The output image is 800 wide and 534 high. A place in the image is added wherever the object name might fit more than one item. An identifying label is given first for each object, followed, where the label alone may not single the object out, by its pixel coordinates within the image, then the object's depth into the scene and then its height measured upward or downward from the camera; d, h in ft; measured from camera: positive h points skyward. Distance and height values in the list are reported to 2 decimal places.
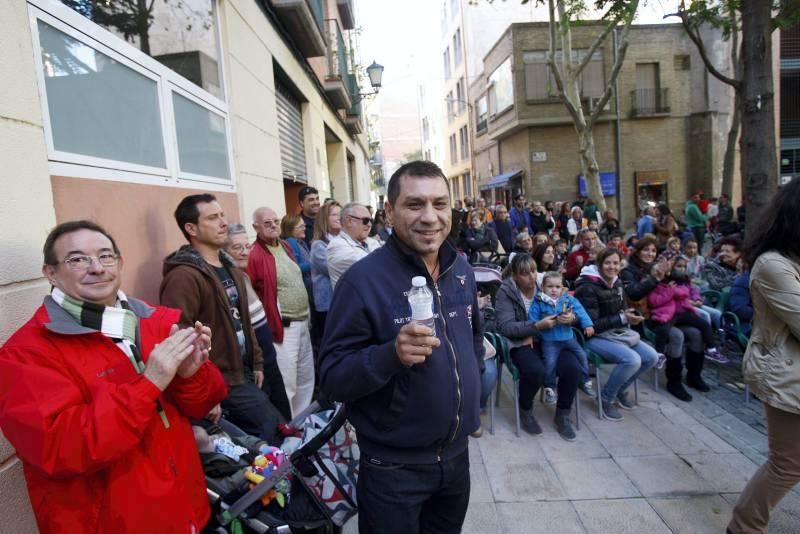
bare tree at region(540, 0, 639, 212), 46.05 +11.93
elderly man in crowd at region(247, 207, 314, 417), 12.26 -1.91
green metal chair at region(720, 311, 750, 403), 15.53 -4.52
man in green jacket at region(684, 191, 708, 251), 40.73 -1.68
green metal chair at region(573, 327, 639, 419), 14.16 -4.58
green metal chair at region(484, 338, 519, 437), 13.65 -4.17
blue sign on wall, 73.15 +3.67
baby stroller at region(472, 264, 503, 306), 20.57 -2.79
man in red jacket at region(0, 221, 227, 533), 4.60 -1.60
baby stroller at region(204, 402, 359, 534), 6.72 -3.92
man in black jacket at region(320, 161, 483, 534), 5.68 -1.79
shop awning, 77.65 +6.05
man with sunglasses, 13.02 -0.45
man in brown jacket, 8.30 -1.20
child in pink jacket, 15.70 -3.65
